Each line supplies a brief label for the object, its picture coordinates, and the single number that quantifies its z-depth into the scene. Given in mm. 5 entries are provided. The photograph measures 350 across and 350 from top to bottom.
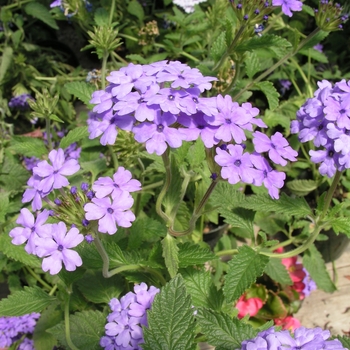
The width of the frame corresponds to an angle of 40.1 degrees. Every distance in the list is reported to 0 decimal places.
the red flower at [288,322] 334
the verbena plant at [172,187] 187
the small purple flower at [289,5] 277
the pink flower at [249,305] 327
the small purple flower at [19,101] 435
